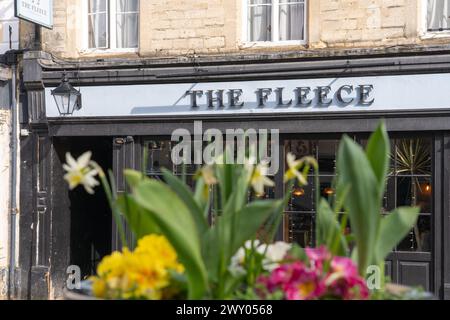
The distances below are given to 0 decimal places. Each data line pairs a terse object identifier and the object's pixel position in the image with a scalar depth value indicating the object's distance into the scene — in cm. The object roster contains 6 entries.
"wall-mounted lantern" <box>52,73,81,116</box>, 860
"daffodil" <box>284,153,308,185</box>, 273
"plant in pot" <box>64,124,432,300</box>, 237
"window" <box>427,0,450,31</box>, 783
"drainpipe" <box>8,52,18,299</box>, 909
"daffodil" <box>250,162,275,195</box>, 271
